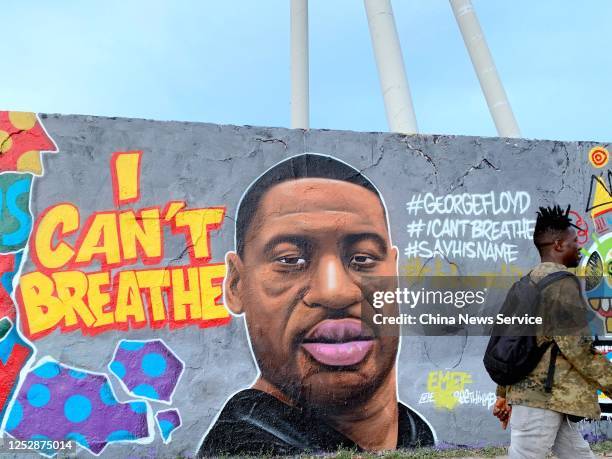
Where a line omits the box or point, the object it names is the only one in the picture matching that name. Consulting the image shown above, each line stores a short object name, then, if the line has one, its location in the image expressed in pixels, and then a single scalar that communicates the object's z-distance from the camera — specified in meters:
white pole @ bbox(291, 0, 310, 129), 15.75
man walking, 3.49
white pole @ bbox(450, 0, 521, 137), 14.87
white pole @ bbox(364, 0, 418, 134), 13.43
